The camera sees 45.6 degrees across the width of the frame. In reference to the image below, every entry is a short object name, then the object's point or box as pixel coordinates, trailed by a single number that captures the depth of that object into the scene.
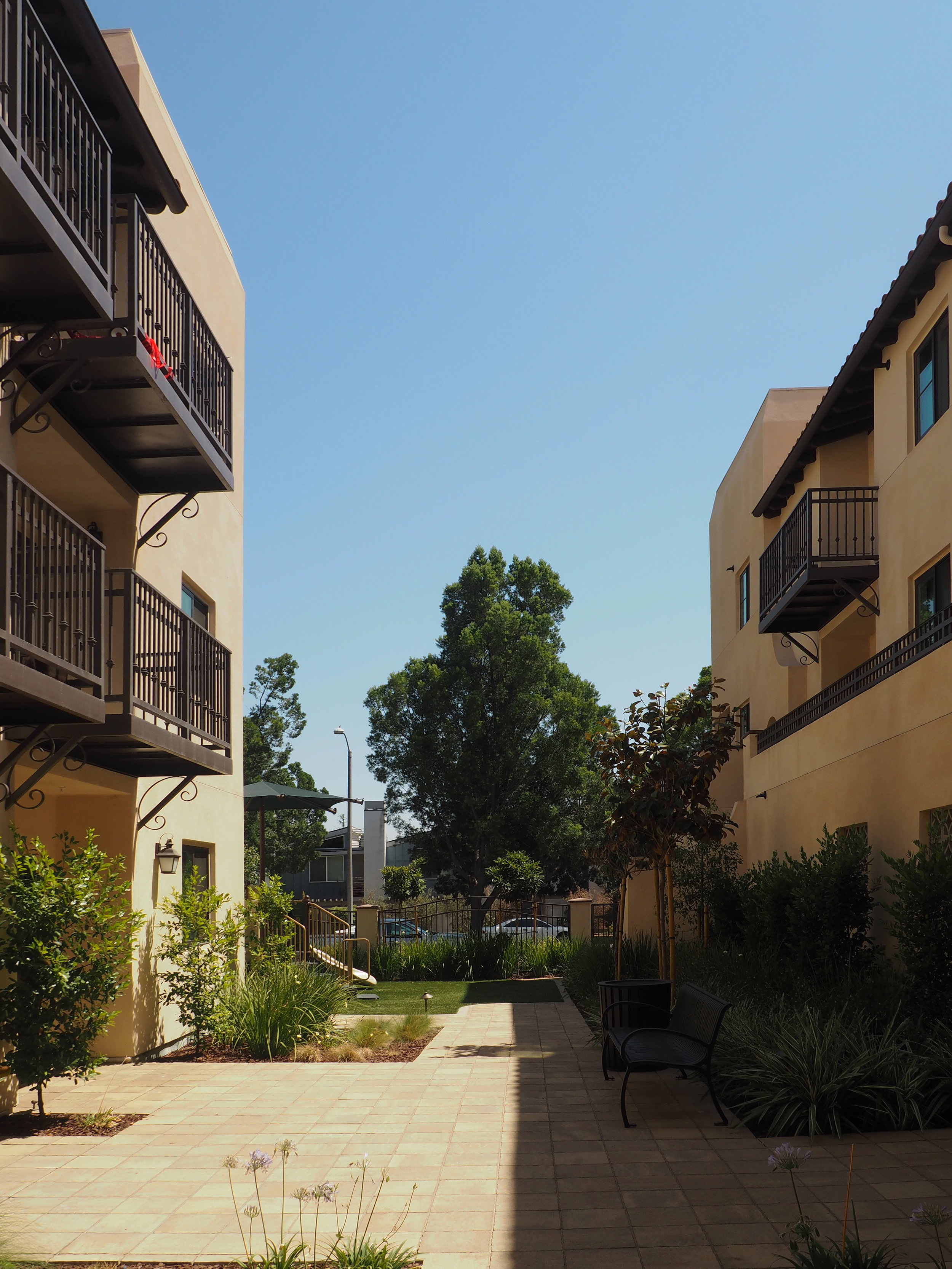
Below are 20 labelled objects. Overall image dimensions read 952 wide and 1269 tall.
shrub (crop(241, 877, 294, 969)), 13.63
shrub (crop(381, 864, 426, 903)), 33.12
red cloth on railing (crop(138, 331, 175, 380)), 9.47
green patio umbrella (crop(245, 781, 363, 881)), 18.36
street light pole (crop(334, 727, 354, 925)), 28.44
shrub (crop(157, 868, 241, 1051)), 11.82
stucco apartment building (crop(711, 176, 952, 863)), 11.78
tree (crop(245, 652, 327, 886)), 36.59
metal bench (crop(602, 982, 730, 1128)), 8.27
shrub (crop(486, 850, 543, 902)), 31.78
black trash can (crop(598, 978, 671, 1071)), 10.23
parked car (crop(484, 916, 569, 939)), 22.95
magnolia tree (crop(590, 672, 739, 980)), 13.72
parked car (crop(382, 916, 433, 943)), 23.20
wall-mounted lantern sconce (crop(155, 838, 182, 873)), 12.12
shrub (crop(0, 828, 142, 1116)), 8.15
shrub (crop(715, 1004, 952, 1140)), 7.80
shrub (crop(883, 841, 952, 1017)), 8.95
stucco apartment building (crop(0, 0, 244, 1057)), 6.99
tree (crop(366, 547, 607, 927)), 36.81
